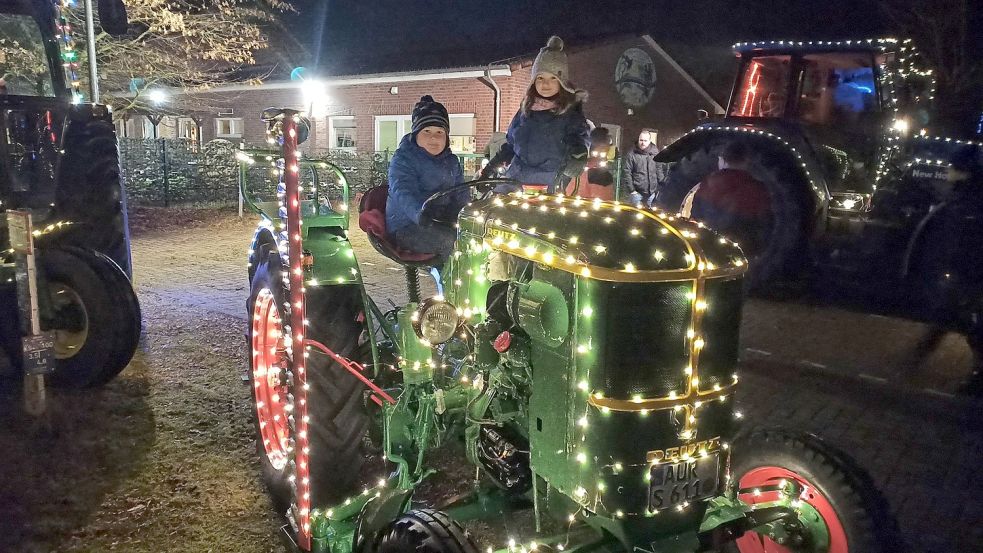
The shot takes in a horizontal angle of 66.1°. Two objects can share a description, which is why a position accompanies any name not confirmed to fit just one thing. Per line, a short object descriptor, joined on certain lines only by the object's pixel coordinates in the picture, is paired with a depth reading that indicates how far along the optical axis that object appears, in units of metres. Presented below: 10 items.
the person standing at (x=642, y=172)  10.30
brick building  16.77
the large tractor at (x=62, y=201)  4.91
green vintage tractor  2.28
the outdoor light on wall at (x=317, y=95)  18.45
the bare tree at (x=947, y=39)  16.58
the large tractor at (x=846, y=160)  6.59
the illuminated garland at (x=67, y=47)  5.71
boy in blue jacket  3.69
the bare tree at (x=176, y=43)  11.88
